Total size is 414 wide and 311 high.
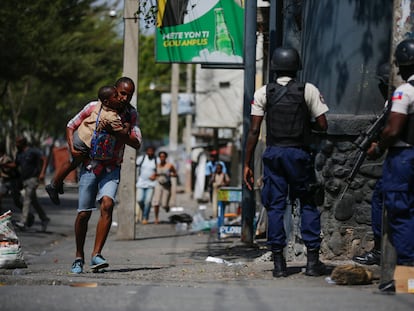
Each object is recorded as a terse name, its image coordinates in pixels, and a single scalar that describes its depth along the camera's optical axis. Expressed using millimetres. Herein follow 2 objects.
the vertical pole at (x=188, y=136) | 41094
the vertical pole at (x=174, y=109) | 40375
